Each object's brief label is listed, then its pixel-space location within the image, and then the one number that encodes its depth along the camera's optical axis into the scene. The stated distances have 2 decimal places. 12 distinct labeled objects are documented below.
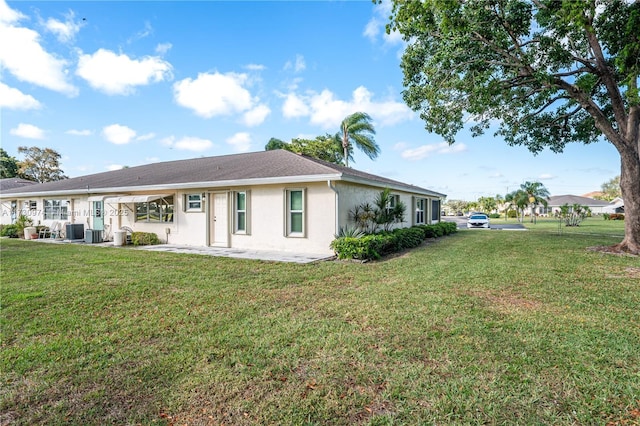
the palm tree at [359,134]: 25.70
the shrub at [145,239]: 13.43
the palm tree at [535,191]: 43.88
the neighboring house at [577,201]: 65.31
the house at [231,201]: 10.59
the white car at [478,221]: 28.09
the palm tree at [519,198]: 41.84
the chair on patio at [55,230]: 16.25
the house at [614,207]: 54.21
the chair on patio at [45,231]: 16.81
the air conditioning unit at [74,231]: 15.14
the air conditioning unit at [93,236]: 14.32
